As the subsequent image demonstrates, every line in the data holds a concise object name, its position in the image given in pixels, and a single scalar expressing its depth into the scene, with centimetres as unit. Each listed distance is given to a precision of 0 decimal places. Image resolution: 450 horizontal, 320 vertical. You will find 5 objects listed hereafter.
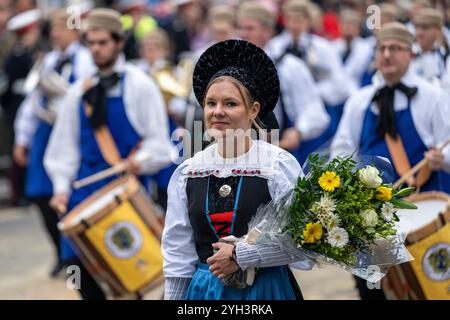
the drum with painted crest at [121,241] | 1266
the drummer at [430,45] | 1534
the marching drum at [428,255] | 1084
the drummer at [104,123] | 1380
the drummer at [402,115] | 1224
